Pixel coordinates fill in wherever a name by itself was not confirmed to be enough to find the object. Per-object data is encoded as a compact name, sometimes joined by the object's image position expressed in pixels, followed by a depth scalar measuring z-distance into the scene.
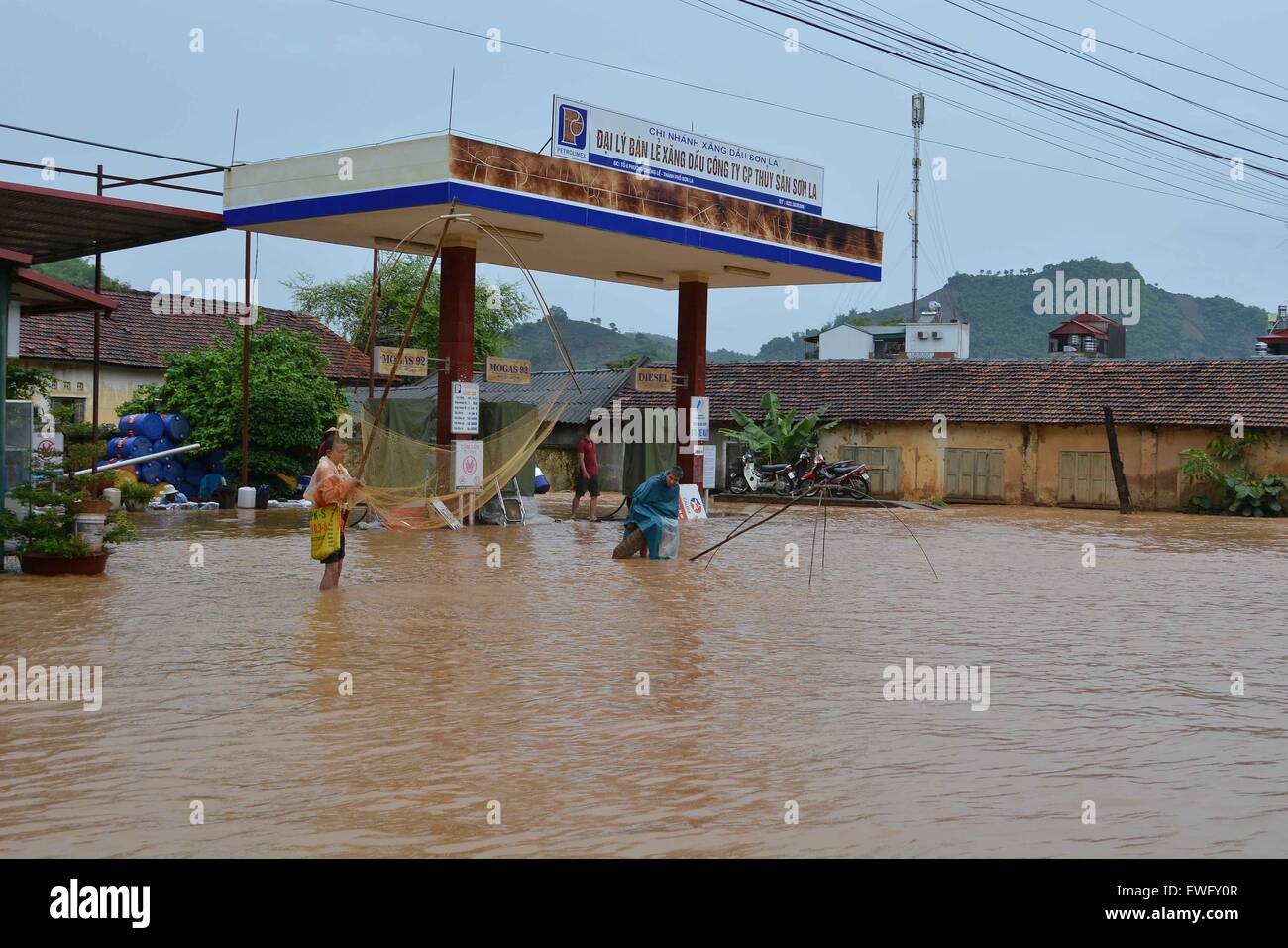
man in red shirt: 23.94
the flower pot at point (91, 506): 14.12
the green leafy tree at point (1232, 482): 30.45
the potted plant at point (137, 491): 18.19
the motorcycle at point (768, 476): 33.56
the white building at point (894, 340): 67.00
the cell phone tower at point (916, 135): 56.28
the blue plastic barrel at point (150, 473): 25.41
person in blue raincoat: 16.86
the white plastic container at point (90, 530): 14.19
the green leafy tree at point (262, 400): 25.94
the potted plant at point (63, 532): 13.97
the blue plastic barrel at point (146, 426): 25.81
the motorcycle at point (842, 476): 31.78
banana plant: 34.31
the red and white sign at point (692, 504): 25.59
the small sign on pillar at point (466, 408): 22.05
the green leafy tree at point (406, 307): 53.28
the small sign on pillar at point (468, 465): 21.75
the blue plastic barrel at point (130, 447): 25.67
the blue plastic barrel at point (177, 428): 26.06
